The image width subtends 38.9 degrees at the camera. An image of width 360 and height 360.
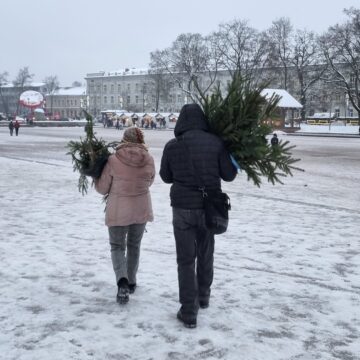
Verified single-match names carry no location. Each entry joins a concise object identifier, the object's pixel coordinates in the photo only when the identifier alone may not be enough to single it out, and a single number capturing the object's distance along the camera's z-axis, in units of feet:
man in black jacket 12.89
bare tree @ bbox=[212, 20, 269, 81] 206.80
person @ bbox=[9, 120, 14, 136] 135.07
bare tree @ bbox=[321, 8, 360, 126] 160.15
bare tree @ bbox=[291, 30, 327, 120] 203.92
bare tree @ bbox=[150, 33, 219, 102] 228.84
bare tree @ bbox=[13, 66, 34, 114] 328.25
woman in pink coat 14.57
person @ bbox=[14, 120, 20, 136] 136.26
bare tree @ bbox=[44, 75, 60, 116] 426.51
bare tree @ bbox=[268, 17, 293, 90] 205.57
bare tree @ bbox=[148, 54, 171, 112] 247.70
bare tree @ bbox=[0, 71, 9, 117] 342.81
